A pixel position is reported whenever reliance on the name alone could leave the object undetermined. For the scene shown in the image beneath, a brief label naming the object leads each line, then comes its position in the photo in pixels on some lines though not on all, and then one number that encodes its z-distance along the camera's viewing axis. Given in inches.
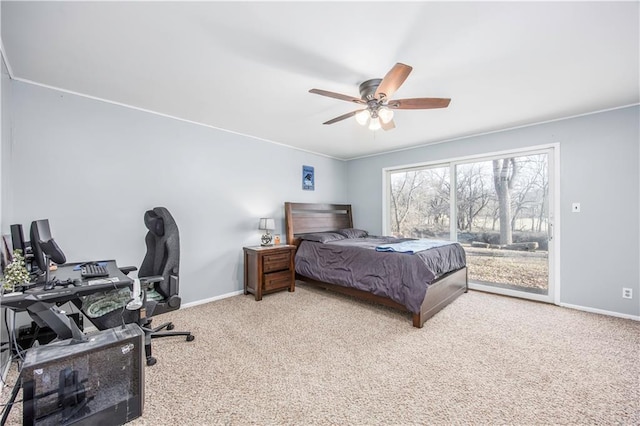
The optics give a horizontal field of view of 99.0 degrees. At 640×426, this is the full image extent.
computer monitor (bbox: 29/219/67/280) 69.5
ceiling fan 81.9
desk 59.1
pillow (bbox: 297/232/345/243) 166.4
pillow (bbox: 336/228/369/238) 188.8
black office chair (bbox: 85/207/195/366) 79.4
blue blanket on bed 127.2
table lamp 159.5
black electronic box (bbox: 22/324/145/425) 55.7
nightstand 146.9
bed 115.3
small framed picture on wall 196.1
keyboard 77.0
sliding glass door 145.7
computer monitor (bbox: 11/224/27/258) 76.7
